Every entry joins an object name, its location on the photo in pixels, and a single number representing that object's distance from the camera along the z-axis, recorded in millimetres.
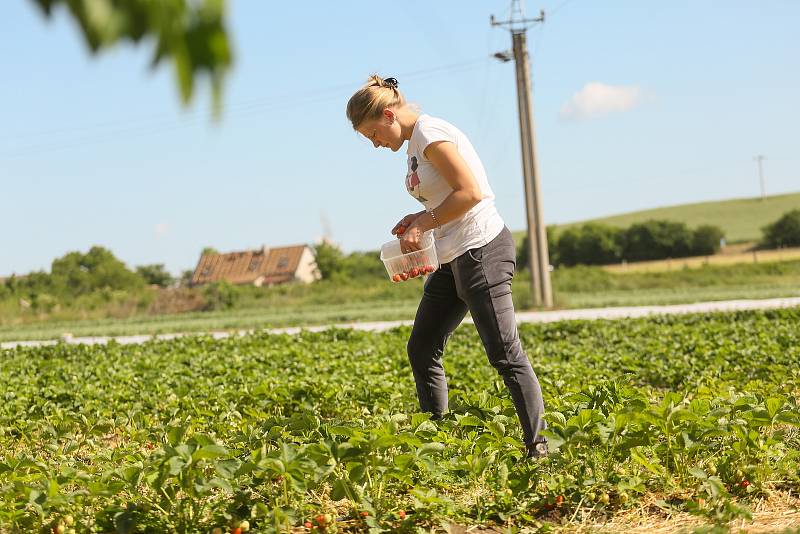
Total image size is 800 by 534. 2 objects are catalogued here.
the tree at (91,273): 52894
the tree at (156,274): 79312
